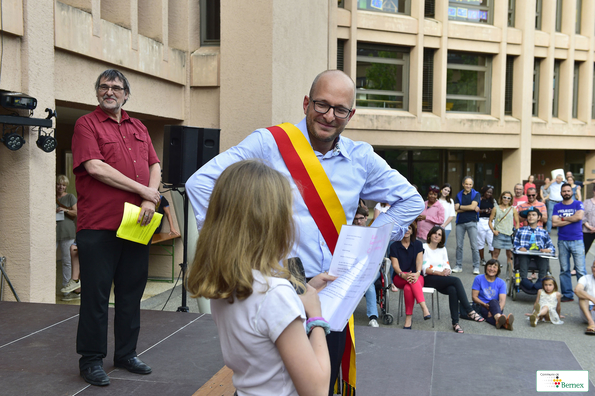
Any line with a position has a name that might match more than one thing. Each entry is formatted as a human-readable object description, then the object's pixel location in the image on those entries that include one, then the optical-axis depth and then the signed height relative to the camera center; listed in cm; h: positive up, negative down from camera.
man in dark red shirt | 318 -22
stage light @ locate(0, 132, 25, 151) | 569 +34
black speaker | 619 +27
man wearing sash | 201 +5
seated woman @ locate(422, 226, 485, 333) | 749 -133
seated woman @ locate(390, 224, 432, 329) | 742 -121
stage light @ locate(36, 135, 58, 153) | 605 +34
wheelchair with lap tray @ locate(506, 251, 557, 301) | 891 -147
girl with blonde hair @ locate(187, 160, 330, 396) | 143 -29
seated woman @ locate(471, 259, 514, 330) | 769 -157
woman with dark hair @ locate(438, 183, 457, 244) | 1111 -56
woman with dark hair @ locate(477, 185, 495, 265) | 1145 -87
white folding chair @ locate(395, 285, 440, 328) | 759 -172
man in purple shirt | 895 -90
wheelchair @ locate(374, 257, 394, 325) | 770 -158
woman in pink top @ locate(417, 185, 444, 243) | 1050 -75
